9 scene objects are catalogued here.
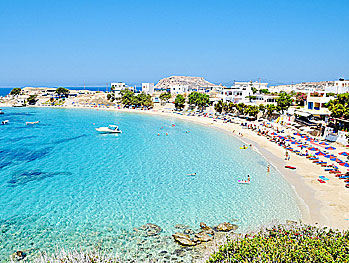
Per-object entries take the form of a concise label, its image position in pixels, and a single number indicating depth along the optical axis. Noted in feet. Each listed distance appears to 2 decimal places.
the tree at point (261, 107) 233.96
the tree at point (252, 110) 229.66
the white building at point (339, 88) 228.20
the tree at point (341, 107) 147.13
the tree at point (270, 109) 221.25
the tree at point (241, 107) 249.34
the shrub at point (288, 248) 45.09
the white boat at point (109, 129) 202.80
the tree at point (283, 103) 218.26
